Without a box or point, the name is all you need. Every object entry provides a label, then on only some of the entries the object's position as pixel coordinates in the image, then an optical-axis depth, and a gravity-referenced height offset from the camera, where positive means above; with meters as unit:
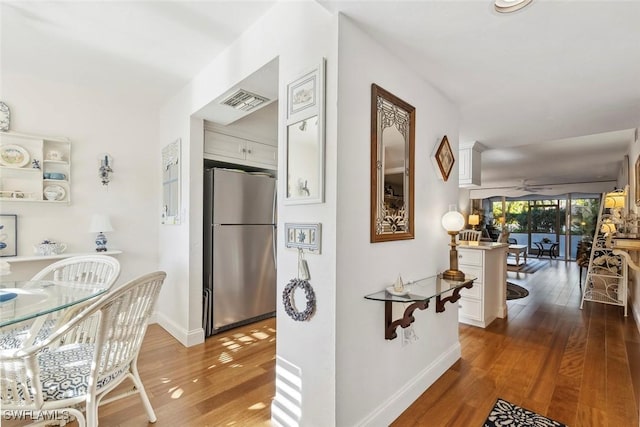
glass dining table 1.40 -0.49
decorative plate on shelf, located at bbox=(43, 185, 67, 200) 2.62 +0.19
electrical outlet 1.85 -0.79
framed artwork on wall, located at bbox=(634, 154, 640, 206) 3.25 +0.39
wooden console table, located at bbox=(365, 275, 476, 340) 1.56 -0.48
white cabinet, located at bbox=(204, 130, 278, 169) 2.94 +0.71
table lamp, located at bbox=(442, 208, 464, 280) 2.13 -0.14
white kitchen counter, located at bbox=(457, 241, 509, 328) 3.22 -0.80
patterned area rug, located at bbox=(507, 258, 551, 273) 6.89 -1.31
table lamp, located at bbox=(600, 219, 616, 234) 3.79 -0.16
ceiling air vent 2.19 +0.90
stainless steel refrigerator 2.92 -0.37
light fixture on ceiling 1.34 +0.98
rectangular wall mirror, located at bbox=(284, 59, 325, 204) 1.44 +0.39
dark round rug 4.57 -1.27
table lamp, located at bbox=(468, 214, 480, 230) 5.99 -0.10
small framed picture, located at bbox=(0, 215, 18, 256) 2.44 -0.18
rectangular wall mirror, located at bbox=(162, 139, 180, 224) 2.88 +0.31
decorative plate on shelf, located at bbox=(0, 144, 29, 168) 2.44 +0.48
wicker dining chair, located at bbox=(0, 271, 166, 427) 1.22 -0.75
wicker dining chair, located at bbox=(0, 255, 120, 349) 2.16 -0.45
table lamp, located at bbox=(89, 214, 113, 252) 2.74 -0.13
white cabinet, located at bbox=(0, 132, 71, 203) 2.46 +0.39
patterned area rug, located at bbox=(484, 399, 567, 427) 1.69 -1.21
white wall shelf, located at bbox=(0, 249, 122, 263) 2.37 -0.38
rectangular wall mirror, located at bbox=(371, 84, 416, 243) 1.63 +0.30
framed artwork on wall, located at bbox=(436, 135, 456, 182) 2.24 +0.45
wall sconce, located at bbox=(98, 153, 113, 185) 2.93 +0.45
